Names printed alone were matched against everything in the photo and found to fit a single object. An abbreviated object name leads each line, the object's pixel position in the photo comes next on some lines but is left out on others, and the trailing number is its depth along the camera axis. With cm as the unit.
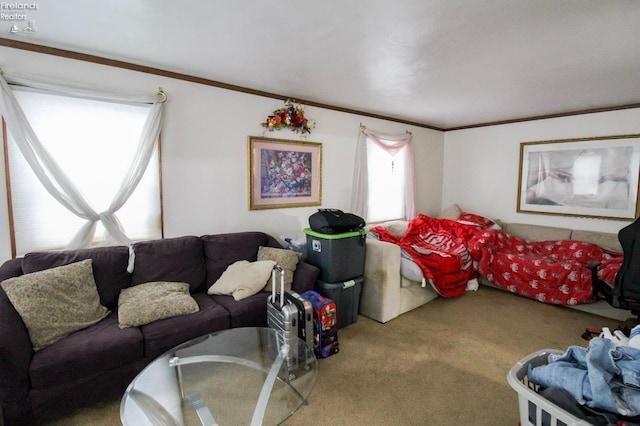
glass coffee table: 151
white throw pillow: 254
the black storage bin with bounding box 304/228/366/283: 290
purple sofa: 168
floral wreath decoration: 332
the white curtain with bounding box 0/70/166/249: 214
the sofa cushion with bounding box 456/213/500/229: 451
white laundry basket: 97
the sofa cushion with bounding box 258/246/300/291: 277
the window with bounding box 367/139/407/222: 444
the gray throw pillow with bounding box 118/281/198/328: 206
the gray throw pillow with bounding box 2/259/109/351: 184
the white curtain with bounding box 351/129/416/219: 414
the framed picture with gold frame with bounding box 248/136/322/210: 331
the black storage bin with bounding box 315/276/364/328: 290
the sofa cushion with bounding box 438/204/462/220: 503
